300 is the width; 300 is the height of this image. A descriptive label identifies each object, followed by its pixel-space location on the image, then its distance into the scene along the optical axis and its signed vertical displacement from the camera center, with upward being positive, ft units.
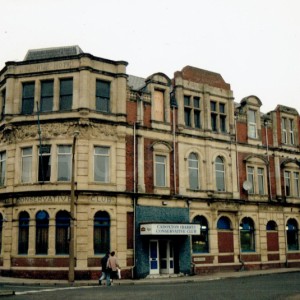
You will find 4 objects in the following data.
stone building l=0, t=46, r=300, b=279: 85.92 +13.24
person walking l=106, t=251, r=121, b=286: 72.69 -5.11
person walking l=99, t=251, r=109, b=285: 74.43 -4.90
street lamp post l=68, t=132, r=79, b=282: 75.77 -0.36
